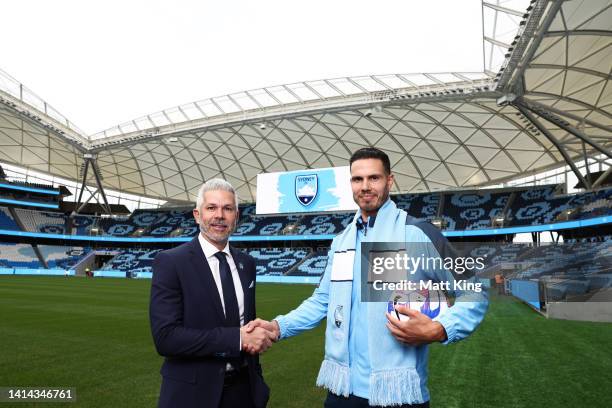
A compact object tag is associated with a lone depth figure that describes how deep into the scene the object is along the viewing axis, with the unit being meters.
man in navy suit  2.32
